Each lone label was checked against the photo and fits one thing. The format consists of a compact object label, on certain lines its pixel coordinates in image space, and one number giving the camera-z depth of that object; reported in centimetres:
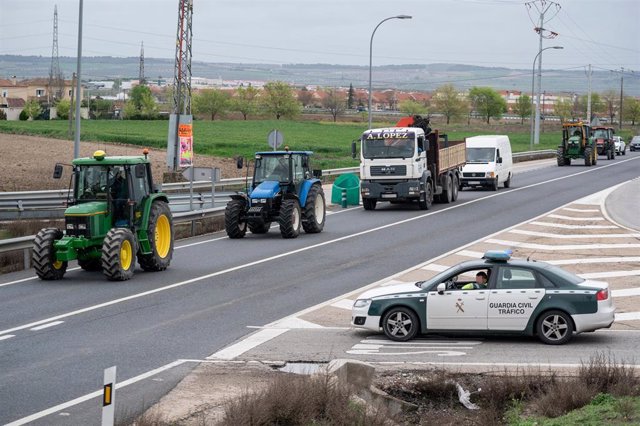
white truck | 3847
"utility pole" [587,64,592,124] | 11976
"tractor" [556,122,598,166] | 7288
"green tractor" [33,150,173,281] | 2145
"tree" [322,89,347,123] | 18462
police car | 1577
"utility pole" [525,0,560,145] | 8894
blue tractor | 2959
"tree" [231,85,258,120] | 18312
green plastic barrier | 4222
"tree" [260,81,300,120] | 17725
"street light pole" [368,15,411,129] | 5531
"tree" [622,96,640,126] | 19075
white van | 4928
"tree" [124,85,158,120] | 17175
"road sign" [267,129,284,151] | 3788
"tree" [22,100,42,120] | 15612
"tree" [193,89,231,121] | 18325
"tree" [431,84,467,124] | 19438
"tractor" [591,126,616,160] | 8575
